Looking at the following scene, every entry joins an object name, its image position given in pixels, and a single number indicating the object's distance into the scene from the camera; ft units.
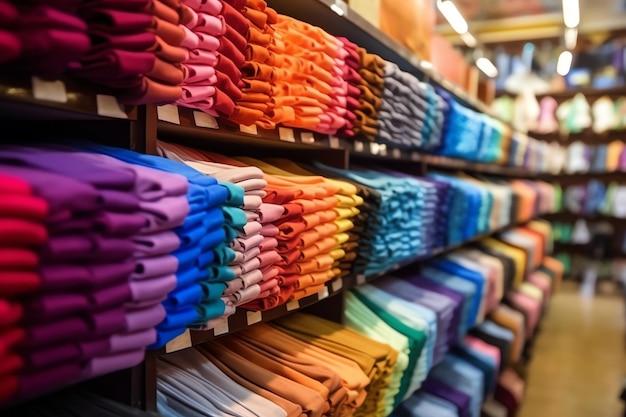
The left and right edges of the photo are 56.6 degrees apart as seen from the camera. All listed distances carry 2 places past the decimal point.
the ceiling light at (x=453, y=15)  16.70
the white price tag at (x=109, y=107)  3.43
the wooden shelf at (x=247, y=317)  4.18
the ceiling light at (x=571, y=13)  17.80
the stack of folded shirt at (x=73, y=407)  3.64
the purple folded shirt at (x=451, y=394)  9.47
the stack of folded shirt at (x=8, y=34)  2.57
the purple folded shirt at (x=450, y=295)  9.74
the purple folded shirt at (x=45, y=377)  2.72
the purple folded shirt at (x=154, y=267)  3.25
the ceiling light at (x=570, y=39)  22.36
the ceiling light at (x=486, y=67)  24.31
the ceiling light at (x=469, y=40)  23.92
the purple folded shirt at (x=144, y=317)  3.22
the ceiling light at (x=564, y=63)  24.21
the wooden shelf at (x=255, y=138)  4.31
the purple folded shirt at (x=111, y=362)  3.04
